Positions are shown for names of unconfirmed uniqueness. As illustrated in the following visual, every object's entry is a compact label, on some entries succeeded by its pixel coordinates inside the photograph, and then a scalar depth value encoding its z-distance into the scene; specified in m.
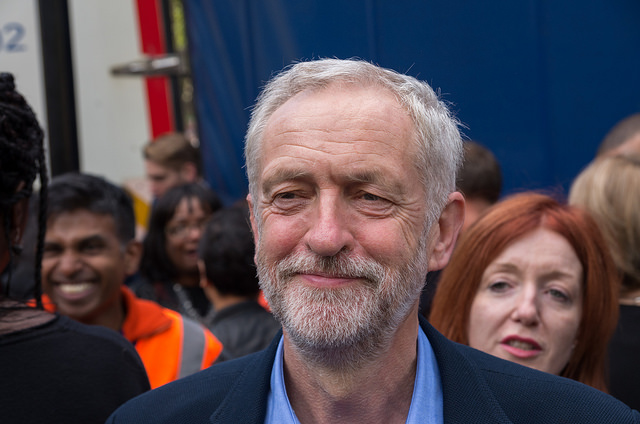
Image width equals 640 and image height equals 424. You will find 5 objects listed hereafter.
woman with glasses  4.72
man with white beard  1.84
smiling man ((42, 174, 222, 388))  3.29
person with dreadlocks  1.92
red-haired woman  2.63
